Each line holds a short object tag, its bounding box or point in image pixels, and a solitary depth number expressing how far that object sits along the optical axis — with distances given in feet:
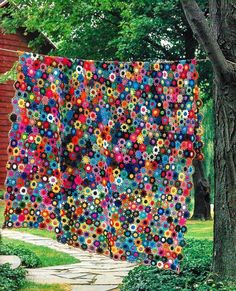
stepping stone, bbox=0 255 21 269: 18.64
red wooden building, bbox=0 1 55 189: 50.09
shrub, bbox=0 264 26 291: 16.79
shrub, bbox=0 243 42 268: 21.99
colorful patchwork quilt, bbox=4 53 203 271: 14.35
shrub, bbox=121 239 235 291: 14.75
